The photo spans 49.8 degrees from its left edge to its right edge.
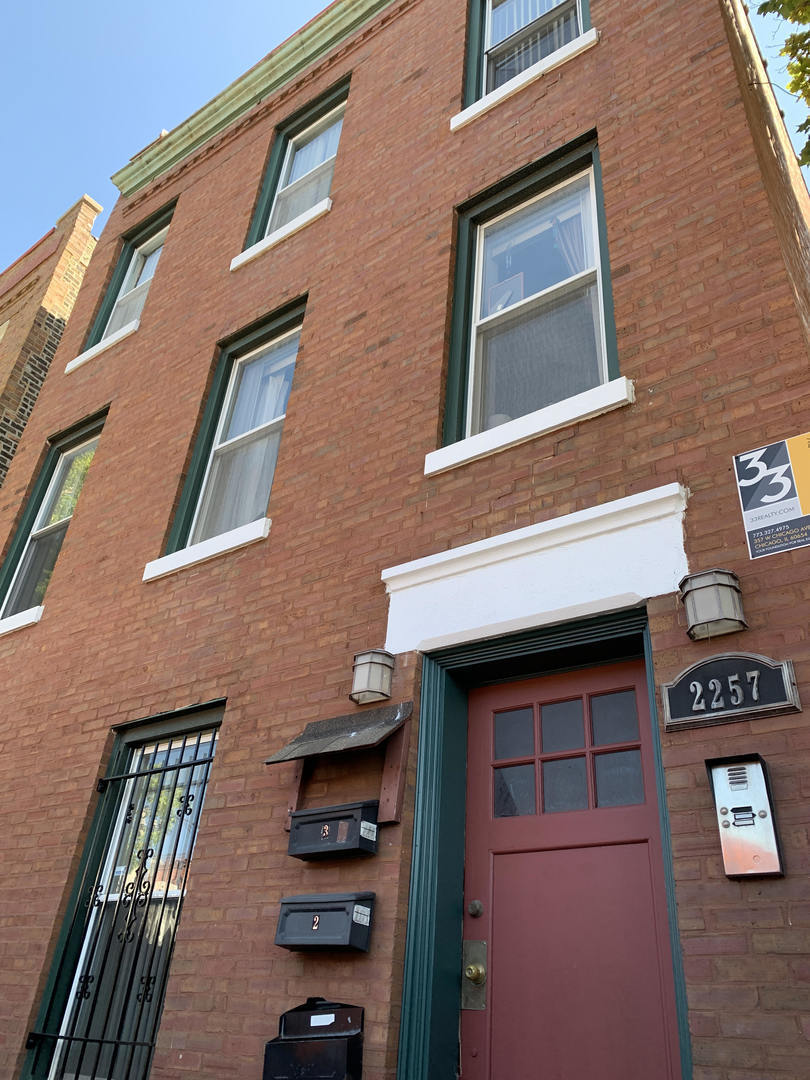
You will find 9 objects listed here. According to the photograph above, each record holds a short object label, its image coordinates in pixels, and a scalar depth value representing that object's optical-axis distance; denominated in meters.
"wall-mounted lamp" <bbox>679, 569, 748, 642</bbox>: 3.32
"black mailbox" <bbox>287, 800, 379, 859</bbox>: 3.88
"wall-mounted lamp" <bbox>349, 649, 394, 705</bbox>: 4.27
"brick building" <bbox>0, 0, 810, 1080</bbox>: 3.33
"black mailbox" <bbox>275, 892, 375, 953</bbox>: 3.69
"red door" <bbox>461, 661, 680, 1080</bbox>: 3.29
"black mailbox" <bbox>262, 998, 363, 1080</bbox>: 3.44
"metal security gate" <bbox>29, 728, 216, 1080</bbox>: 4.65
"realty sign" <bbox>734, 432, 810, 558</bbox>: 3.43
